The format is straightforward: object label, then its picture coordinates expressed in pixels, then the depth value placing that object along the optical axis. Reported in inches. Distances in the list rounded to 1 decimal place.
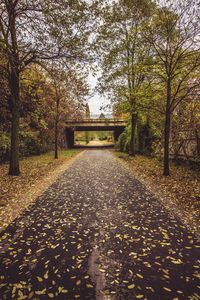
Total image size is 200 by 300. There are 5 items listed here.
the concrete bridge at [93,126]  1481.3
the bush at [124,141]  1017.6
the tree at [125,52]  631.4
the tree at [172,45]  375.2
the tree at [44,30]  362.0
